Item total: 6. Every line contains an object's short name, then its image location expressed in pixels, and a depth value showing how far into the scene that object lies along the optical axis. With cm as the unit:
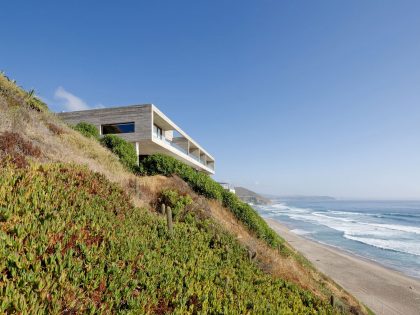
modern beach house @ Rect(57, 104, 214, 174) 2430
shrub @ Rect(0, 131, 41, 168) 748
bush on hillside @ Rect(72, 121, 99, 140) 2195
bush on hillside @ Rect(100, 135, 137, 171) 2046
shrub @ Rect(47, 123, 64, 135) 1537
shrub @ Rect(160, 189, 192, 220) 1133
